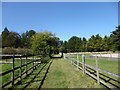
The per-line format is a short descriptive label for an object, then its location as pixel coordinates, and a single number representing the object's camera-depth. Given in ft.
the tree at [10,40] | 107.30
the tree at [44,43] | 62.02
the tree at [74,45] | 173.18
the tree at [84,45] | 160.85
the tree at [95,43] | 146.02
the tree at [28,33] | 204.49
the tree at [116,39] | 112.78
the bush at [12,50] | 74.98
